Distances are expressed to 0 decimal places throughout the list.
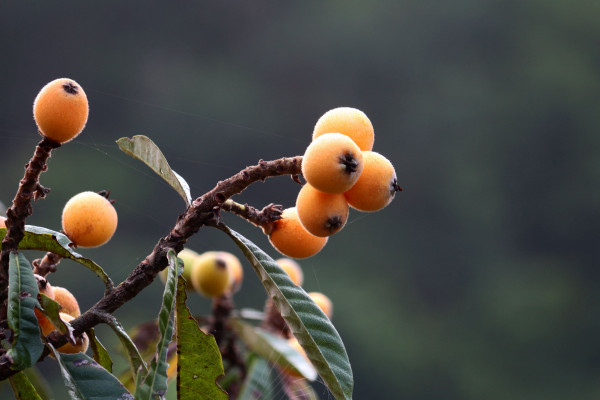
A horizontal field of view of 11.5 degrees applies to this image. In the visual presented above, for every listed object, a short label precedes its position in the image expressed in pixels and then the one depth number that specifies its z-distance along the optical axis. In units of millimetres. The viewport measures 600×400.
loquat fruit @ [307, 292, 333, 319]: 1996
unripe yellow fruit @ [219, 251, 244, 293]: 2263
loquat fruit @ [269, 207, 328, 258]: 1610
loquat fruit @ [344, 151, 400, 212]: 1571
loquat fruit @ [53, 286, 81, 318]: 1615
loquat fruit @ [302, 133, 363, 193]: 1553
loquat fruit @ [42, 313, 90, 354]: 1580
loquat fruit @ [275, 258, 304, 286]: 2146
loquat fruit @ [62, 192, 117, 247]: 1623
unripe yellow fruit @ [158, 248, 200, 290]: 2286
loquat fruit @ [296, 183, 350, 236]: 1572
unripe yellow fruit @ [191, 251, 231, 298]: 2180
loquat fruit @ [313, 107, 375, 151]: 1591
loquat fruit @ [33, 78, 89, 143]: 1582
